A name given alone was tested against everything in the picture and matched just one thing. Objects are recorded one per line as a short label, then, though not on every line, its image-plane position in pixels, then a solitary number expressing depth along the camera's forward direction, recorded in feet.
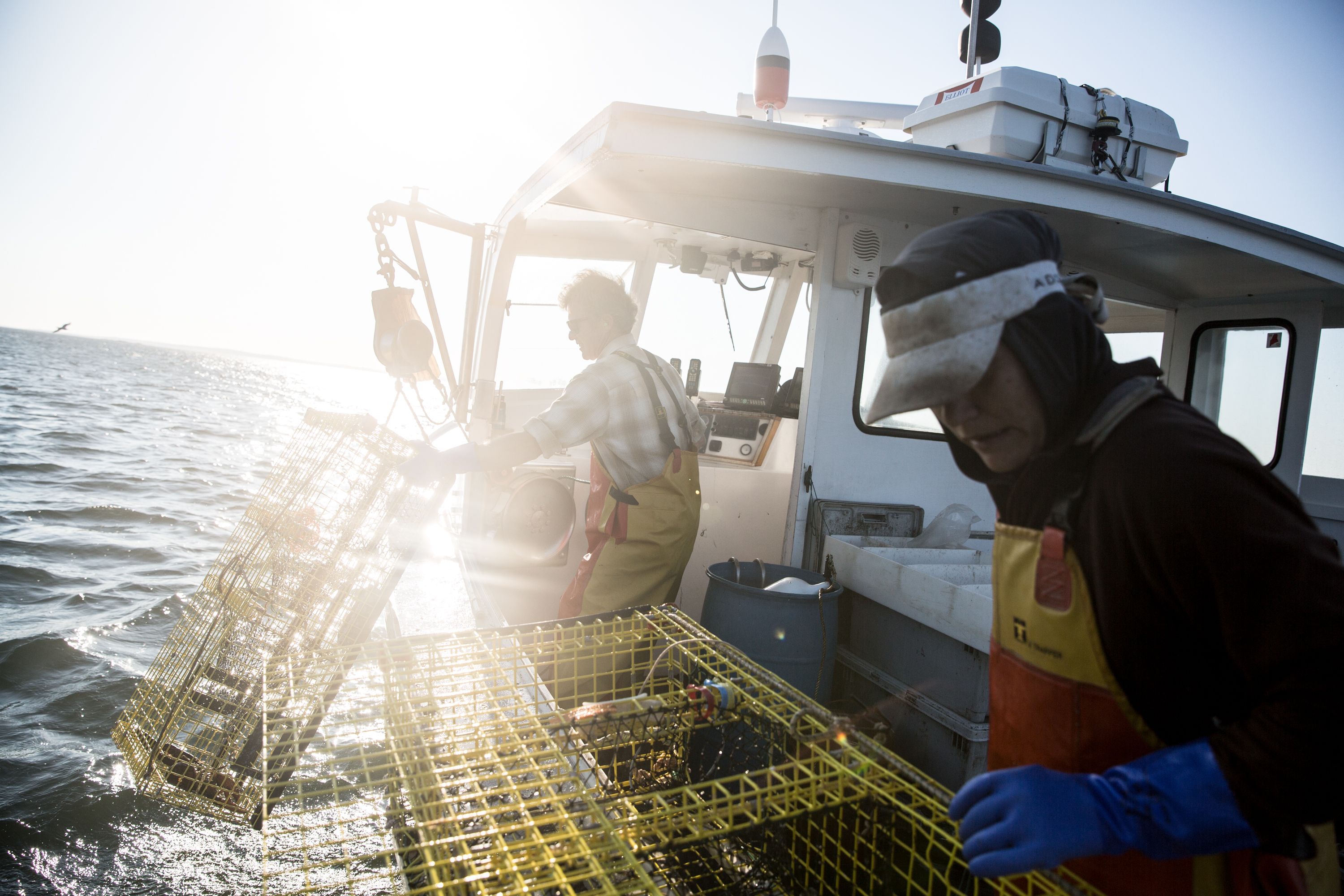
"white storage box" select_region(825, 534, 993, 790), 8.79
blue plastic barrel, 10.13
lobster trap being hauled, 8.93
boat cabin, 9.89
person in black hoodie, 2.58
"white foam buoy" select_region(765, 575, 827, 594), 10.43
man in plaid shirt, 10.64
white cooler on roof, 12.45
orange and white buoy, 15.17
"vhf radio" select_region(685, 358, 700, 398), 19.98
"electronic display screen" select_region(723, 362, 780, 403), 15.89
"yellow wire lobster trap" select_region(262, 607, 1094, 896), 4.08
